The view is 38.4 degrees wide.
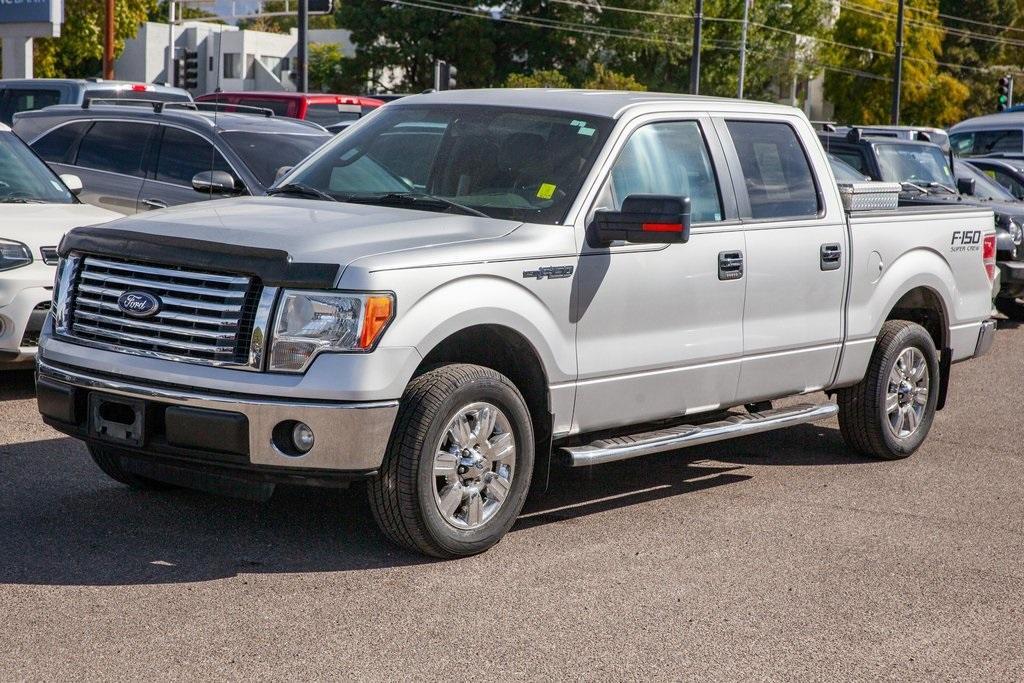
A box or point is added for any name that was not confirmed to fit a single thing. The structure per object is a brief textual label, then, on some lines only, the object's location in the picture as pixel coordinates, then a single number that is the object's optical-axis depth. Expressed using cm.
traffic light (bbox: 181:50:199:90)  2922
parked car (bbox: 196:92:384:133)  1984
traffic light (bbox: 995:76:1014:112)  4397
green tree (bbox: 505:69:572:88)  5758
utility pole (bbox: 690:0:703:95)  3814
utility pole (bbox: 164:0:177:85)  6194
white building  6800
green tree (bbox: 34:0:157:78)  3753
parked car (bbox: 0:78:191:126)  1858
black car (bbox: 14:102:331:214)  1148
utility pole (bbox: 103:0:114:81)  3384
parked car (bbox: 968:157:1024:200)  1933
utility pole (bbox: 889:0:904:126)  4597
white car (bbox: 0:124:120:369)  827
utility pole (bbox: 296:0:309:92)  2752
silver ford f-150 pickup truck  528
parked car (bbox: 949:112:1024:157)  2594
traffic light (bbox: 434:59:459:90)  2791
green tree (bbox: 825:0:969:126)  6700
